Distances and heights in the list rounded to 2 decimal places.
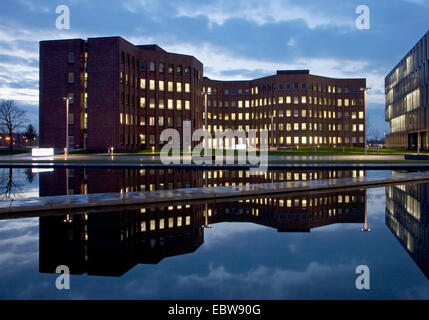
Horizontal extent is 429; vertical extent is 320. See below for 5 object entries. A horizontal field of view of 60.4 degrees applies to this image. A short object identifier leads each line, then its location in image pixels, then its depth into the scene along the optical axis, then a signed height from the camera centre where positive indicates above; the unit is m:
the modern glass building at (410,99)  66.44 +11.92
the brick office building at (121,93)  63.31 +12.23
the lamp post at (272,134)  100.82 +6.16
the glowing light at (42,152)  51.09 +0.55
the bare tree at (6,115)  87.28 +9.90
